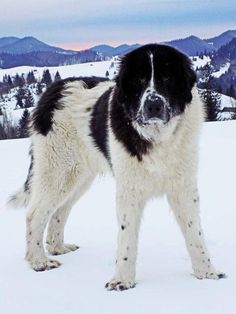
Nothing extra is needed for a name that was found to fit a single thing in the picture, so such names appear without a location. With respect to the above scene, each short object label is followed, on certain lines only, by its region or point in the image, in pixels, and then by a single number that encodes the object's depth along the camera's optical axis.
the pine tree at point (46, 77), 132.75
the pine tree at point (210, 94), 41.80
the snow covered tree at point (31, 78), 139.62
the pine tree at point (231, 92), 72.55
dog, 4.43
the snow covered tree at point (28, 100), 95.20
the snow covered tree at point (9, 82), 141.32
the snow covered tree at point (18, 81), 143.12
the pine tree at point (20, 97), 105.56
